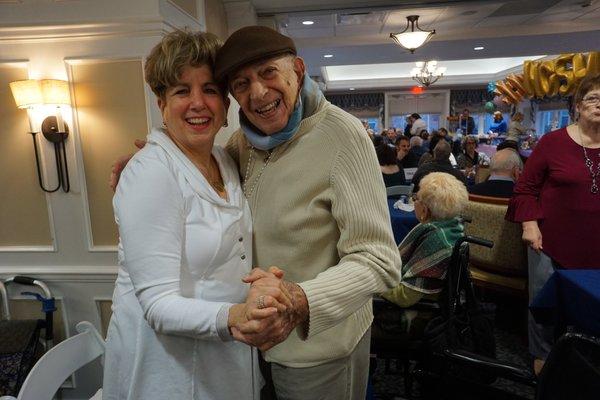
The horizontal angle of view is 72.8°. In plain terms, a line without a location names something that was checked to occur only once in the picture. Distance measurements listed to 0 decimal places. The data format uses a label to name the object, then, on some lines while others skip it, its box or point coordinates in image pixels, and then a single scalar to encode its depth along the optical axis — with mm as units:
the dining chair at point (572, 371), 833
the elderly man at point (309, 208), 921
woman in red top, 1950
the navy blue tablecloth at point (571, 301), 1585
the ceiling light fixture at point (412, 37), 4891
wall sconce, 1969
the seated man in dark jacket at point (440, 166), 3721
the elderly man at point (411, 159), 5953
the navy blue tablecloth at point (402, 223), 3379
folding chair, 1202
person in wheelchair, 1863
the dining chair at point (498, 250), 2809
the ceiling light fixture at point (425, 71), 10352
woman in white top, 849
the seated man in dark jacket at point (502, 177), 3074
